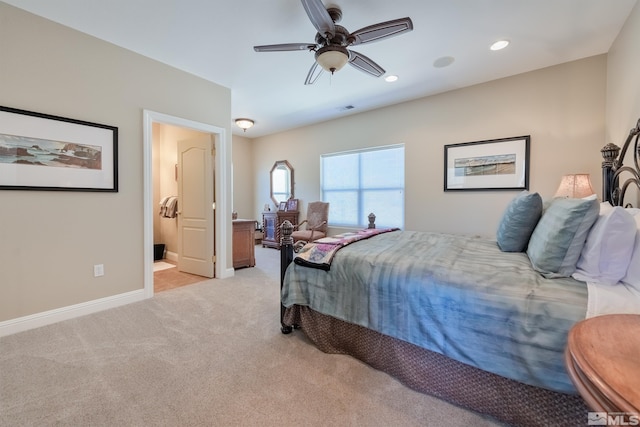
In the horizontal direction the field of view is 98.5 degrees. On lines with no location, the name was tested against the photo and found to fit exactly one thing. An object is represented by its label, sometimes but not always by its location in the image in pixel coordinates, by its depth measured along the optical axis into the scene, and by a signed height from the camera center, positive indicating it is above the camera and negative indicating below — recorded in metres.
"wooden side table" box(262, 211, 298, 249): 5.99 -0.35
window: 4.75 +0.43
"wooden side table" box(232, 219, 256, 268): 4.37 -0.57
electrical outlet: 2.79 -0.63
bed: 1.23 -0.50
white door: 3.92 +0.03
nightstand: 0.54 -0.36
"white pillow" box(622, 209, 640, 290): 1.23 -0.27
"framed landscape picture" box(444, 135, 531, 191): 3.54 +0.60
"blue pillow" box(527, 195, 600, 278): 1.38 -0.15
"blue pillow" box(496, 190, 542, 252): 1.87 -0.09
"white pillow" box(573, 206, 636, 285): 1.26 -0.19
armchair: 5.02 -0.28
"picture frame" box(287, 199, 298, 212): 6.12 +0.07
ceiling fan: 1.99 +1.35
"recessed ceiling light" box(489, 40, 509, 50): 2.81 +1.70
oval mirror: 6.29 +0.64
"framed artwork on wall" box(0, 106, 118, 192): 2.31 +0.51
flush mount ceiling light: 5.28 +1.64
